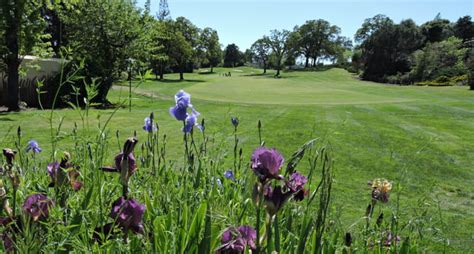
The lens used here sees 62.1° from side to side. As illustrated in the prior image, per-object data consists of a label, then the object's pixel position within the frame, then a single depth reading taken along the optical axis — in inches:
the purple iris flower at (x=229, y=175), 83.4
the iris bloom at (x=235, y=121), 91.2
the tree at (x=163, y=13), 2151.8
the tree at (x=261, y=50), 3257.9
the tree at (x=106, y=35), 828.0
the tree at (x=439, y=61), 1850.9
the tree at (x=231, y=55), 4146.2
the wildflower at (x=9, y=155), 55.0
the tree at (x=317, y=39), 3378.4
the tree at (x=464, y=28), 2354.8
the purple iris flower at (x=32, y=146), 85.4
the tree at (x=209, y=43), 2554.6
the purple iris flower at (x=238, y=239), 39.8
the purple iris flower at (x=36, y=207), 45.0
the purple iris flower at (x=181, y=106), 67.9
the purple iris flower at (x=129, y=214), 46.9
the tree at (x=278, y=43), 3164.4
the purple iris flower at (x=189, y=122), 74.4
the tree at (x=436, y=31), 2353.6
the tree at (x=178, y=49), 1929.6
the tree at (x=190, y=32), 2336.1
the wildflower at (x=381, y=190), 64.2
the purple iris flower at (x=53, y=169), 56.5
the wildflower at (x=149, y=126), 76.1
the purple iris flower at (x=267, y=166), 35.7
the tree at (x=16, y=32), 573.6
